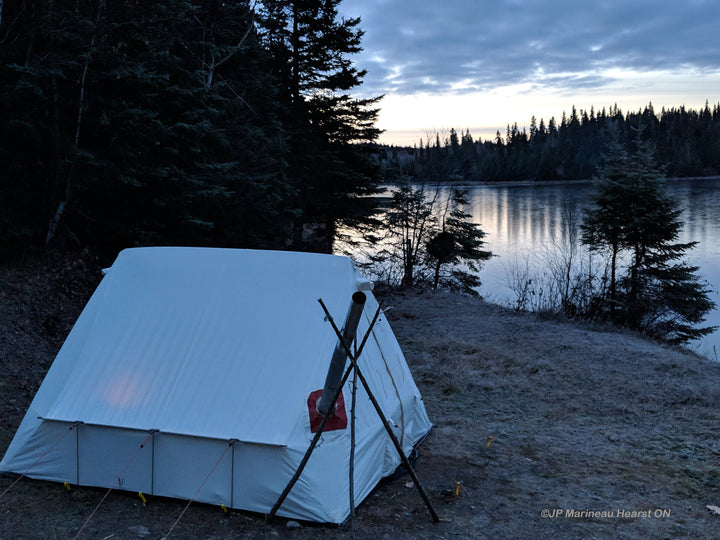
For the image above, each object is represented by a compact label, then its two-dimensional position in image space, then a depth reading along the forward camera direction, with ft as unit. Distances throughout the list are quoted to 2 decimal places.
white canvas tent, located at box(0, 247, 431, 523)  16.98
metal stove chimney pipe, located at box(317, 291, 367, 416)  14.37
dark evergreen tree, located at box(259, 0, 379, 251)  75.56
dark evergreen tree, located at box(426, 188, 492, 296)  78.23
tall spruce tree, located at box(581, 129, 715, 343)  62.18
